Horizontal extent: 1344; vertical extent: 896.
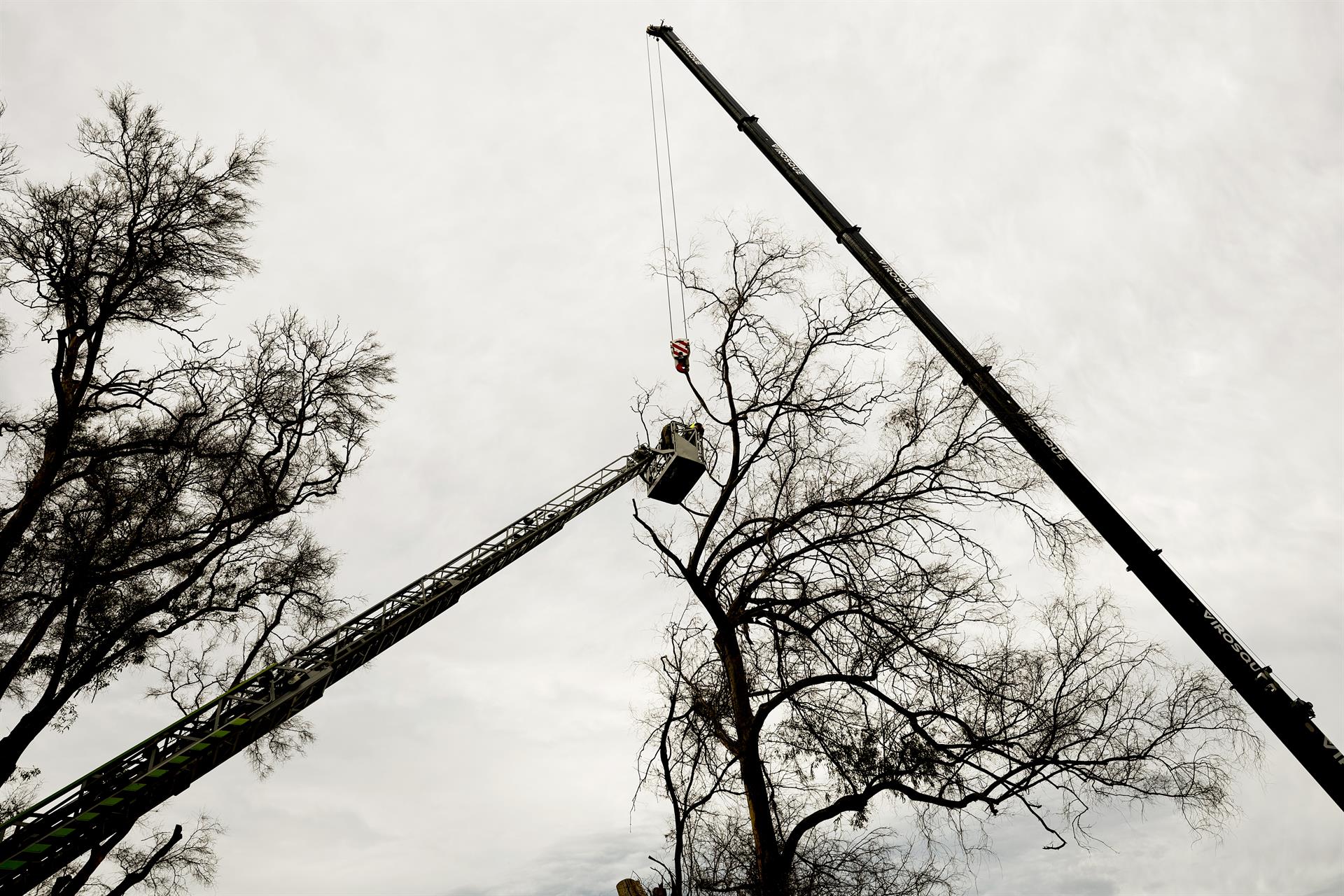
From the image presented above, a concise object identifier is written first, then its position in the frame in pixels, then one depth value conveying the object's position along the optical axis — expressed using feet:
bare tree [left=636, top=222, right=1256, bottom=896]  30.81
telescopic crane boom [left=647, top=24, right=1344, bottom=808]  27.58
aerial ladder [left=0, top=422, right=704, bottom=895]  29.22
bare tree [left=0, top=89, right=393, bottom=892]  39.81
